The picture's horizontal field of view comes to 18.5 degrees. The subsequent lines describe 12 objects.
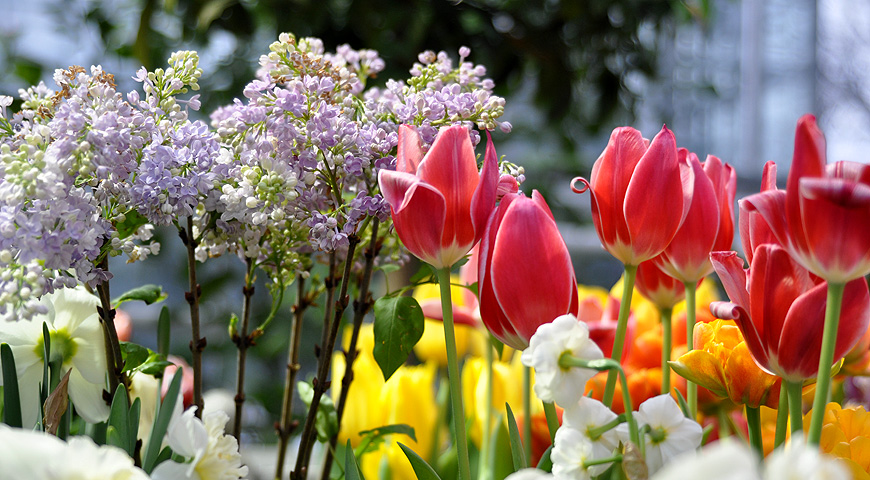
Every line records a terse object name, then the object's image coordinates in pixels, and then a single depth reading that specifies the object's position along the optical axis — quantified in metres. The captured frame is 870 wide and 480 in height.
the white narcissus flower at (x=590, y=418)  1.10
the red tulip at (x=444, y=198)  1.15
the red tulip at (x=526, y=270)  1.14
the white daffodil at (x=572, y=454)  1.09
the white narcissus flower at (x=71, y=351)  1.23
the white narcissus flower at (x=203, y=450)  1.11
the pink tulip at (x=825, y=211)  1.07
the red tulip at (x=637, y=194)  1.16
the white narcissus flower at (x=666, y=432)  1.10
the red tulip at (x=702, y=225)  1.19
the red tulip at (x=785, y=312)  1.12
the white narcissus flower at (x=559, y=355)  1.09
